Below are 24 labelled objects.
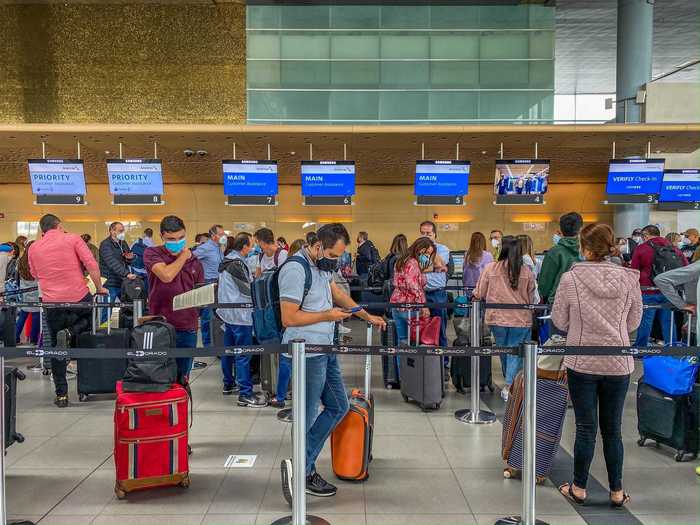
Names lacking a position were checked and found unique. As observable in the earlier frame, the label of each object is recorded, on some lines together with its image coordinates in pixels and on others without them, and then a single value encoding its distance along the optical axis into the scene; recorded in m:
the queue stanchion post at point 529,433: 3.19
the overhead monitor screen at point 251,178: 10.81
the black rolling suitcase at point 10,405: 3.97
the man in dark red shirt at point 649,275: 8.07
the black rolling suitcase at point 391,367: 6.55
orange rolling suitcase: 3.82
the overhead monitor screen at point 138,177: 10.59
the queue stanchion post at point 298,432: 3.13
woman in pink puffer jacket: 3.38
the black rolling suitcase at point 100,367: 5.89
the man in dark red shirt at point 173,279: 4.44
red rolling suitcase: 3.62
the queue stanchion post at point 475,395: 5.27
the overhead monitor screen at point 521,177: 10.77
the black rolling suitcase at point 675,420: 4.31
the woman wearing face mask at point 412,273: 6.19
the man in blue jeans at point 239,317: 5.84
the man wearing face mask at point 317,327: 3.38
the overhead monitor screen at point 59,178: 10.58
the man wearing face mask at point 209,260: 8.19
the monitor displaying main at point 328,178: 10.87
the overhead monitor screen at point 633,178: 10.76
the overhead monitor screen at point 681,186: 11.29
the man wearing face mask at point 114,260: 8.01
